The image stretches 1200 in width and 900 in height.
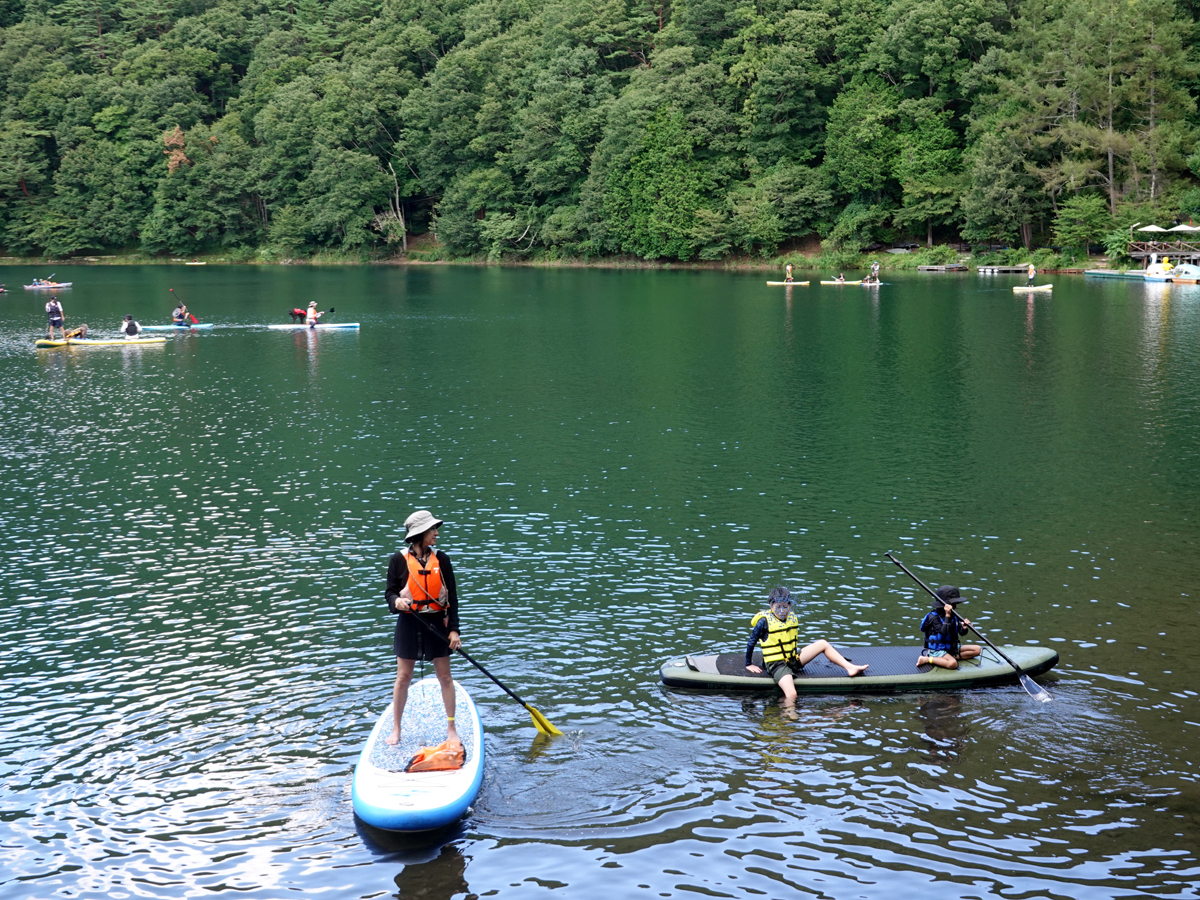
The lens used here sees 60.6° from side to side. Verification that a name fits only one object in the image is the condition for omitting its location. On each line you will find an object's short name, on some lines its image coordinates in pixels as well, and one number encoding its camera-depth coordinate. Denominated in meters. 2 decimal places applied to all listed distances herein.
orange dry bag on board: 10.70
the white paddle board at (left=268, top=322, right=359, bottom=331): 51.38
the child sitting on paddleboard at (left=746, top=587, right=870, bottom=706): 13.01
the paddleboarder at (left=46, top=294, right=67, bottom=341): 47.62
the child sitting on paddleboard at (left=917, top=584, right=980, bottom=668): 13.20
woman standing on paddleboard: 10.69
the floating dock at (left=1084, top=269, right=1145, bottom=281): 66.44
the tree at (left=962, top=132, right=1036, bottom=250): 72.19
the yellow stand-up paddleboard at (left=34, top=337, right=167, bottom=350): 46.78
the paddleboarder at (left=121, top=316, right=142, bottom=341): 48.72
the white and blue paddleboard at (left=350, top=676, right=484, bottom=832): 10.12
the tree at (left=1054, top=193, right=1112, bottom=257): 70.12
